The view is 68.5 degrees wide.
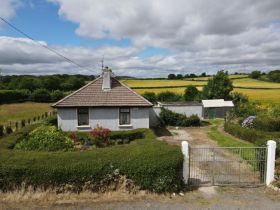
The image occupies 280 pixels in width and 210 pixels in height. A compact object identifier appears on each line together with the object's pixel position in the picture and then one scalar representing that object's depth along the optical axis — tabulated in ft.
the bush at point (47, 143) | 30.48
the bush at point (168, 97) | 115.68
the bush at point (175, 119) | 71.04
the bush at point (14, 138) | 31.40
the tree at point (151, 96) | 114.00
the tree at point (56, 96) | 157.36
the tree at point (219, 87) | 102.88
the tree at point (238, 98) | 102.68
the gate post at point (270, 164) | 26.09
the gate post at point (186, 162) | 25.09
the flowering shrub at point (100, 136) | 42.39
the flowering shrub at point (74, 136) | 42.55
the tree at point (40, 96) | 154.99
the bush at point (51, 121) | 53.83
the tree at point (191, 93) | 114.10
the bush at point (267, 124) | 52.86
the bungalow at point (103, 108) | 51.84
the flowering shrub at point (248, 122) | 57.59
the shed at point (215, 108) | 82.57
